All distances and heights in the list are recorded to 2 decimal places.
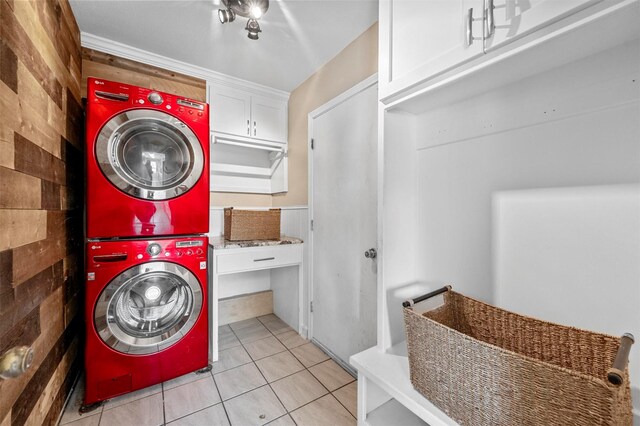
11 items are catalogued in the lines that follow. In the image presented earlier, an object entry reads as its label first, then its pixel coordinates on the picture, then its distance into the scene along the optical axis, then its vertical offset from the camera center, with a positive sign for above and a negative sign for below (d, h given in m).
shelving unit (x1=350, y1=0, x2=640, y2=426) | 0.74 +0.23
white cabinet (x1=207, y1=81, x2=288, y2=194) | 2.44 +0.69
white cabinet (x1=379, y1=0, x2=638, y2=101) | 0.65 +0.49
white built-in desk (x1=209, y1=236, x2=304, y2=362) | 1.98 -0.40
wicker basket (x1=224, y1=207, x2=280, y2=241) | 2.18 -0.13
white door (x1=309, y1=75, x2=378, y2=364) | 1.71 -0.07
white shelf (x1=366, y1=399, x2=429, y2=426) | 1.00 -0.81
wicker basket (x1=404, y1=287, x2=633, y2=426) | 0.55 -0.41
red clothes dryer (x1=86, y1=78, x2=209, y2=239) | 1.54 +0.30
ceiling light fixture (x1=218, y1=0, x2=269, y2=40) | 1.51 +1.18
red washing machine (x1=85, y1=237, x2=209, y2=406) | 1.52 -0.66
